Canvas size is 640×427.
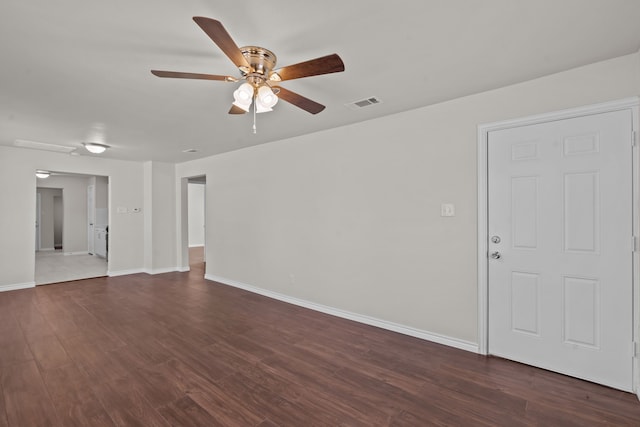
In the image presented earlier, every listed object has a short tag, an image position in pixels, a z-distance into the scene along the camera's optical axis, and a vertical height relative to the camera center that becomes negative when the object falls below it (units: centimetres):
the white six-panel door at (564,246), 226 -28
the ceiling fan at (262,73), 168 +87
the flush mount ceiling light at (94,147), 474 +109
